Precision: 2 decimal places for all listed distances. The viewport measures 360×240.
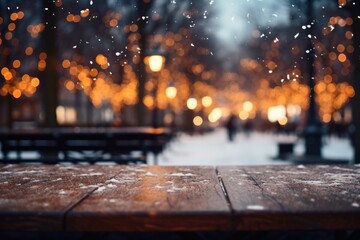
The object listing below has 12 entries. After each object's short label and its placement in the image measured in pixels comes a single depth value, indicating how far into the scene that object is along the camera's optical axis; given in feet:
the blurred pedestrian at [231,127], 86.47
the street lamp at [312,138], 40.47
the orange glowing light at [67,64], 92.52
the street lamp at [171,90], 74.59
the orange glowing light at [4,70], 68.54
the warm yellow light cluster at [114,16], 42.52
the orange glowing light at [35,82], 103.91
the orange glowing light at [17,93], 110.91
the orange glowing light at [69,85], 119.96
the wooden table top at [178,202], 6.25
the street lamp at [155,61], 41.78
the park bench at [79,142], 29.71
